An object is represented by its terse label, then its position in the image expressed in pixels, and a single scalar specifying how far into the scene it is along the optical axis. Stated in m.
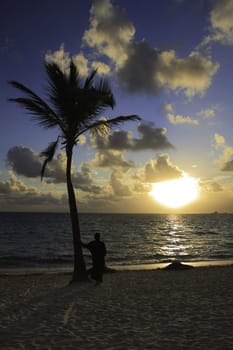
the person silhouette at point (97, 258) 12.63
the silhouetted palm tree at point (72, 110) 12.89
